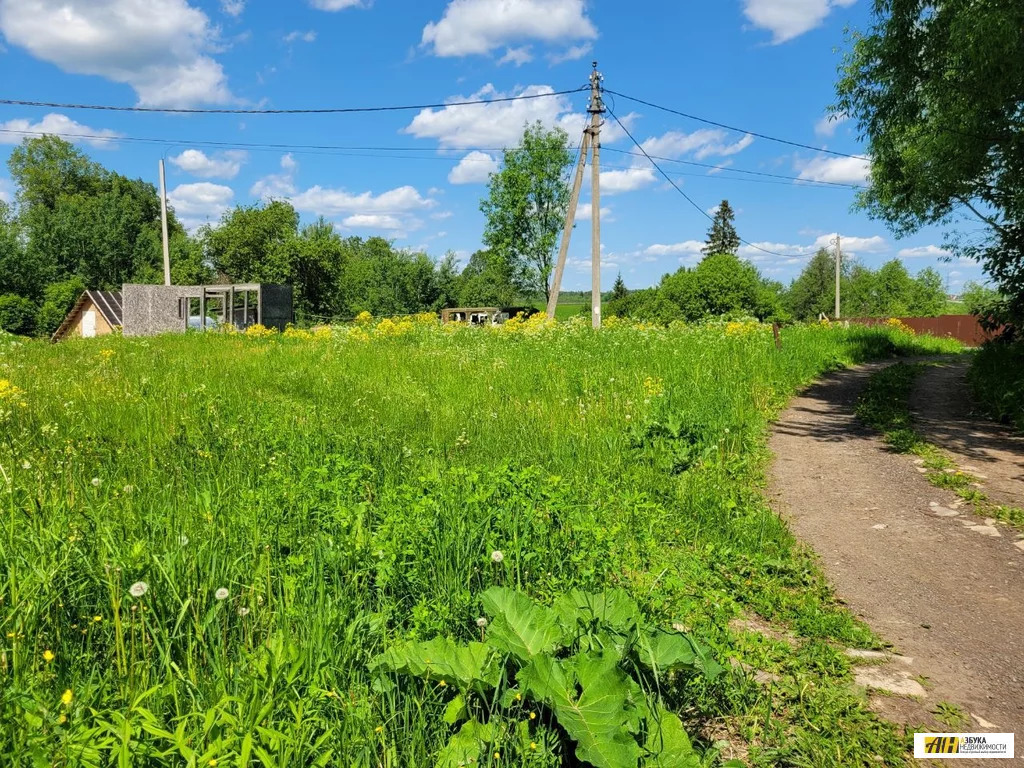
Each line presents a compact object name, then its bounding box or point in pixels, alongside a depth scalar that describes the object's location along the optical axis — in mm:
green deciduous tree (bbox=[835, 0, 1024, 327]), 8578
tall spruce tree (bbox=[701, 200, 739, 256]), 87250
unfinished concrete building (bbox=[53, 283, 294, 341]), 26625
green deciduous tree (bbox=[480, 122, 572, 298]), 55656
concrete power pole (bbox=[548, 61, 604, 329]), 19953
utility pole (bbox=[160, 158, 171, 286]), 28419
